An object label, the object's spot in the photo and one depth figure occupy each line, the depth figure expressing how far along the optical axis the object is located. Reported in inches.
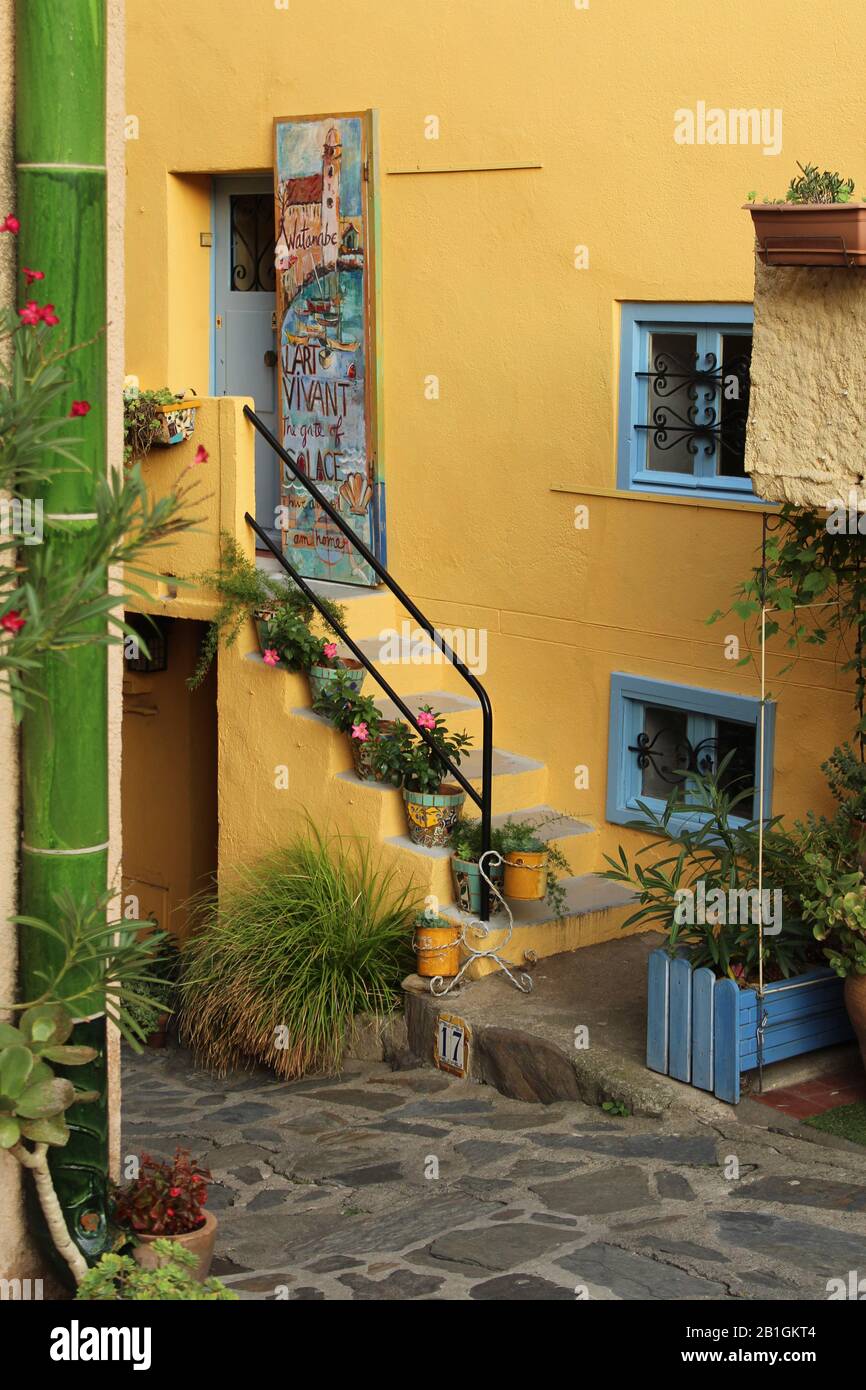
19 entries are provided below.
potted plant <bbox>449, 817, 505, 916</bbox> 306.3
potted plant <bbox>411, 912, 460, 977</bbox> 298.8
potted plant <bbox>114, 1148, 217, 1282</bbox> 191.3
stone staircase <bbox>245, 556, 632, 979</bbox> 310.5
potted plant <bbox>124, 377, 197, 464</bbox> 344.5
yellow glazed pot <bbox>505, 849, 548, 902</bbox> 304.0
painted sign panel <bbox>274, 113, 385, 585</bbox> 368.8
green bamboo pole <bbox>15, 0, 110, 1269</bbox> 168.9
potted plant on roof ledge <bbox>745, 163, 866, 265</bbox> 211.8
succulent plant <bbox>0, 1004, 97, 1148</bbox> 165.6
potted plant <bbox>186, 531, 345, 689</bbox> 337.7
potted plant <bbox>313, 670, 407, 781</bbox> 323.0
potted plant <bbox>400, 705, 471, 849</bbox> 313.4
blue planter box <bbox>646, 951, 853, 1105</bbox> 245.3
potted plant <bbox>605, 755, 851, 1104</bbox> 246.5
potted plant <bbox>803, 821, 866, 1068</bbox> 236.1
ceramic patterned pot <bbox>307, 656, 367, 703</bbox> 334.3
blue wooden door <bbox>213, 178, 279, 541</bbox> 408.8
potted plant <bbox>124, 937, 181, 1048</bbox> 348.8
